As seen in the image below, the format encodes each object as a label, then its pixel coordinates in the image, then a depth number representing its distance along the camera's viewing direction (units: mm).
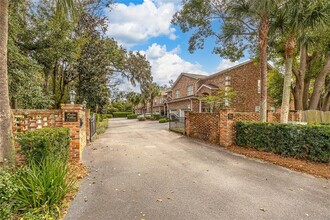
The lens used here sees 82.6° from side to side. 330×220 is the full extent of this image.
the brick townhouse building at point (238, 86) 21188
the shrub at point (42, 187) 3189
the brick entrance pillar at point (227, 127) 9094
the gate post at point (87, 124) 10034
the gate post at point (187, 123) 12867
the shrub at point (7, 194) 2781
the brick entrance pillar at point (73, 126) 6223
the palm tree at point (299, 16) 7578
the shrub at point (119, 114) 50328
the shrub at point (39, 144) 4020
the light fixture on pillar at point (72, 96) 9289
